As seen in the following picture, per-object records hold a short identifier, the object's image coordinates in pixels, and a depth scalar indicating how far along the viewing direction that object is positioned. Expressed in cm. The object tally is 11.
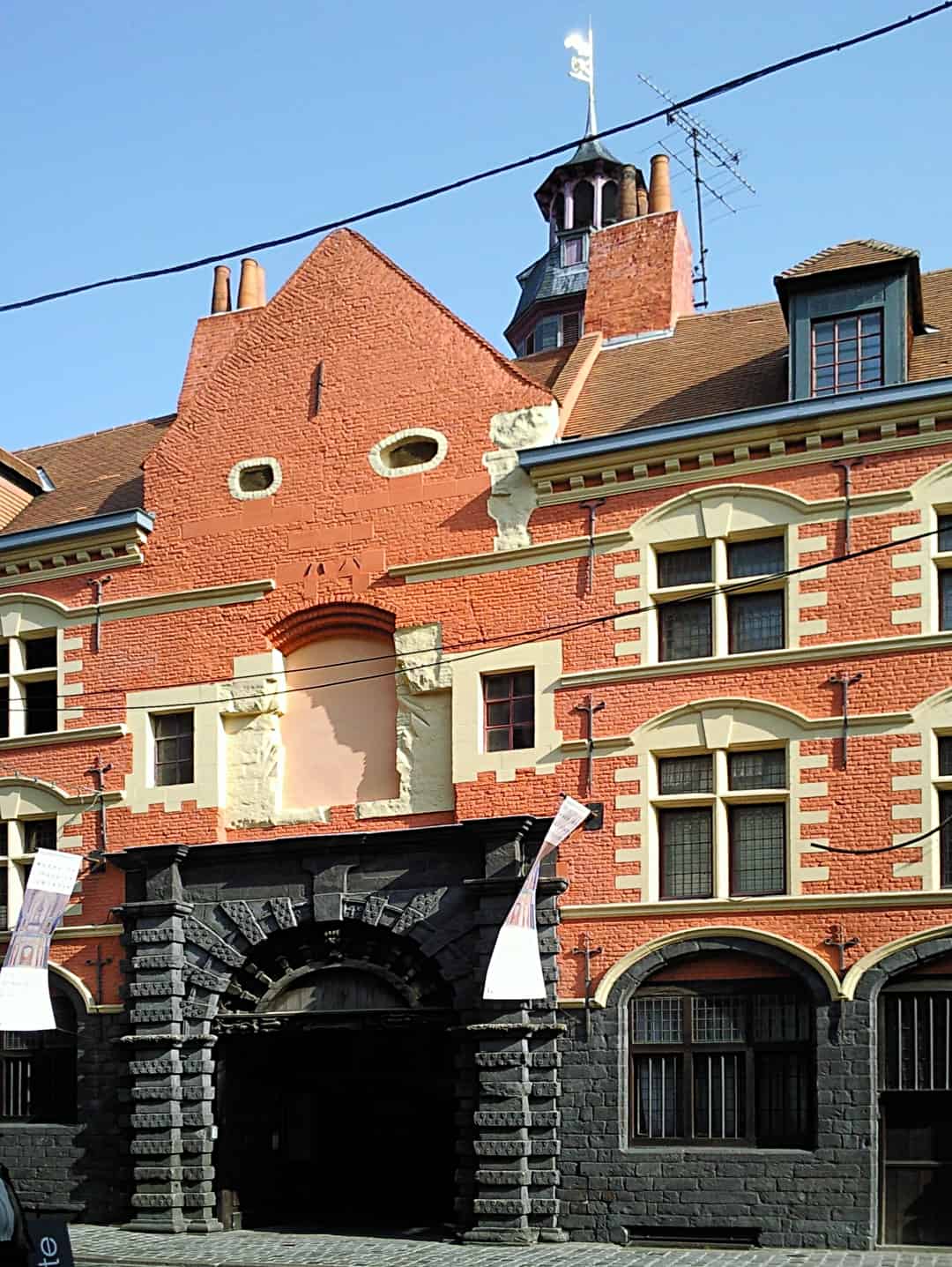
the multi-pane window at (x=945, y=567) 2169
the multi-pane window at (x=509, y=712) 2388
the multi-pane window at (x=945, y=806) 2105
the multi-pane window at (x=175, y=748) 2595
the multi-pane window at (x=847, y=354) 2300
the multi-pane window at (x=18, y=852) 2658
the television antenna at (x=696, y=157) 3509
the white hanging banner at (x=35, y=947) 2452
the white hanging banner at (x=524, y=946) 2178
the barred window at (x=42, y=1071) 2595
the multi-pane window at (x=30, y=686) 2727
